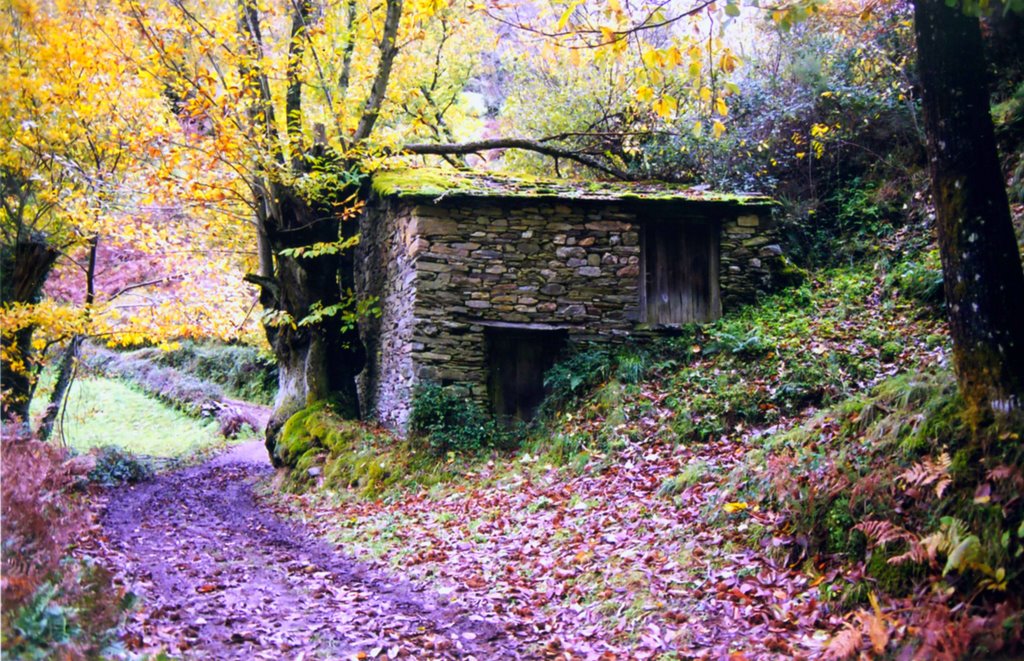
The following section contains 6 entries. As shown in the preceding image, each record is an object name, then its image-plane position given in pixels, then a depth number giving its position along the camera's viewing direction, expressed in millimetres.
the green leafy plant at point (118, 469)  12430
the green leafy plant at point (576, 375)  10945
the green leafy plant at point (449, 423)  10688
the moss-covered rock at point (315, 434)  11461
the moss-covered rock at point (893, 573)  4387
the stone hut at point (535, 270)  11258
